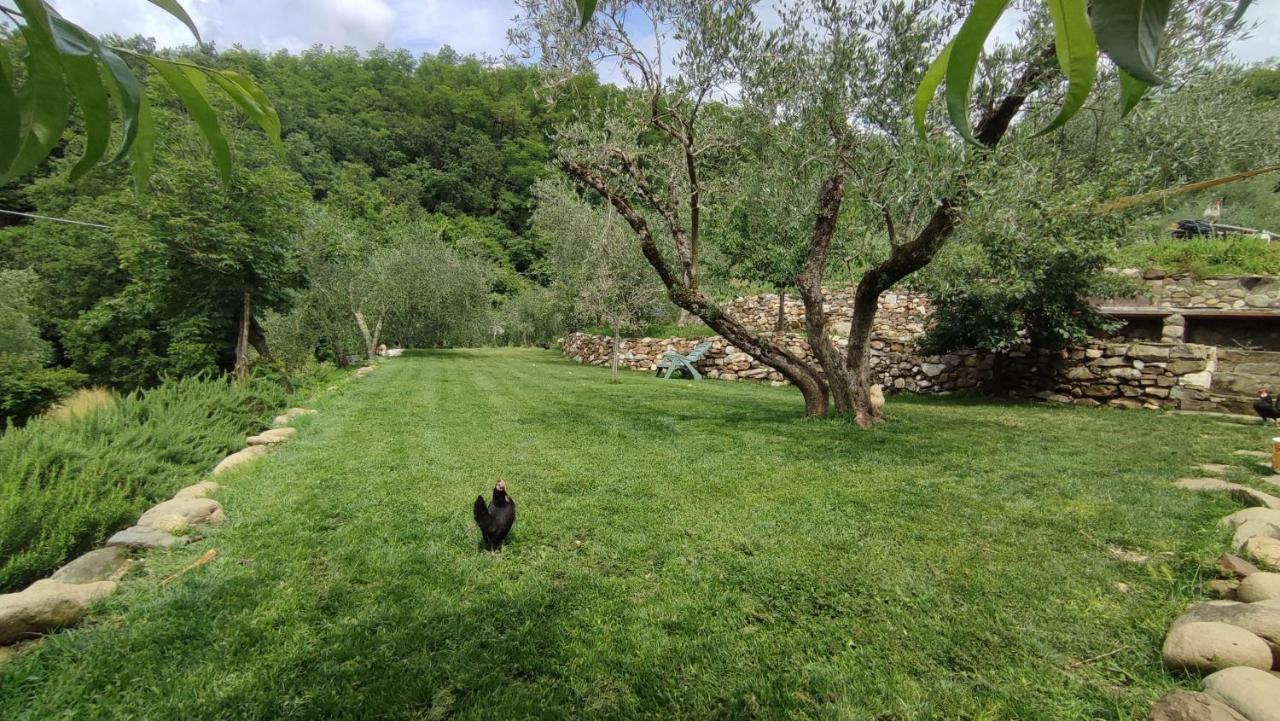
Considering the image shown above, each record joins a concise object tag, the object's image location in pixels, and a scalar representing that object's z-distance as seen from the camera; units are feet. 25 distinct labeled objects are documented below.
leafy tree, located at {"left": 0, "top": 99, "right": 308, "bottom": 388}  36.45
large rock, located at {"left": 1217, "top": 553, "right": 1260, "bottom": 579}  9.45
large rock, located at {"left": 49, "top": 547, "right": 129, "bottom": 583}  10.71
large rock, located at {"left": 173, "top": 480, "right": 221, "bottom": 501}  15.24
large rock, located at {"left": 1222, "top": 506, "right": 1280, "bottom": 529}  11.25
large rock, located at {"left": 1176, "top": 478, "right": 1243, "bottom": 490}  14.10
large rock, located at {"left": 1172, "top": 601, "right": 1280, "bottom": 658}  7.37
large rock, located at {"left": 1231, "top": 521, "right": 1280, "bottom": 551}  10.51
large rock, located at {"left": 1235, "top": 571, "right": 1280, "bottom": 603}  8.54
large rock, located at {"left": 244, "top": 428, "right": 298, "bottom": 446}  21.88
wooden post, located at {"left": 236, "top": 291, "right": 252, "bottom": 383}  38.78
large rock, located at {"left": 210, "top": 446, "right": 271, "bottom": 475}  18.16
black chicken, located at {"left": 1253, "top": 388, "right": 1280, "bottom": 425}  23.09
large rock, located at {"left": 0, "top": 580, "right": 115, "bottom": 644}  8.69
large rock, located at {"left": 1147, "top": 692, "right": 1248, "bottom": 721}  6.24
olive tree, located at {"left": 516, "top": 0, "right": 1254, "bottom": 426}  19.36
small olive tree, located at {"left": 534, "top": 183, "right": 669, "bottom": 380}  54.85
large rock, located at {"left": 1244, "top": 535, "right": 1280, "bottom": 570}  9.70
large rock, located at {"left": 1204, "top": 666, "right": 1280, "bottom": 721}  6.18
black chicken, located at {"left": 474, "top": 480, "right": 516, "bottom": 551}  11.70
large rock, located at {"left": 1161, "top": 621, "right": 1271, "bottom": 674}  7.11
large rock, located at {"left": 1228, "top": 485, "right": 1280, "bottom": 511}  12.49
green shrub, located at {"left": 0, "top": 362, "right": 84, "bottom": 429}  28.04
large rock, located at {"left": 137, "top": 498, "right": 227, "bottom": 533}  13.11
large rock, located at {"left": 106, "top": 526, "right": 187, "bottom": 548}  12.12
